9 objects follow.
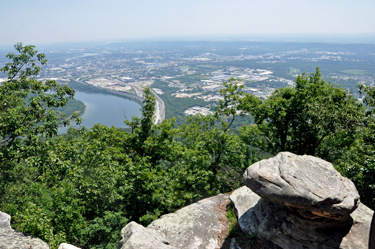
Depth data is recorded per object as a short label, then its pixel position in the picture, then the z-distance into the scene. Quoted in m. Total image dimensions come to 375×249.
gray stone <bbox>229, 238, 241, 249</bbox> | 9.31
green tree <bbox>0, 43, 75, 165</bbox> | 10.55
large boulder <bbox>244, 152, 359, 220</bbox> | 7.42
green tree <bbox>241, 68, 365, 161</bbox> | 15.16
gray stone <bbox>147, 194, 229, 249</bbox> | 9.98
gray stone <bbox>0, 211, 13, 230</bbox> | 8.57
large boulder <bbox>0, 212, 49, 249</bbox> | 7.61
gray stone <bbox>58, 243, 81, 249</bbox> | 7.26
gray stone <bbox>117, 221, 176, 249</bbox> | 7.62
